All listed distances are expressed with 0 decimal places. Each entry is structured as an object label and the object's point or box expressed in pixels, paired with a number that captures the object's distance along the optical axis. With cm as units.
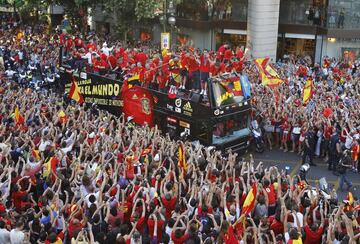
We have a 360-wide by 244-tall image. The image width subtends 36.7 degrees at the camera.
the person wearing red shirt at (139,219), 865
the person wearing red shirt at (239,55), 1727
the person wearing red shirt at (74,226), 823
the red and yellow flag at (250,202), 890
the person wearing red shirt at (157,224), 848
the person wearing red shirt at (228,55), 1708
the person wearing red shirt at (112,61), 1825
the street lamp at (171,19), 2299
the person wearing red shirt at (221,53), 1703
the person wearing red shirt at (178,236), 802
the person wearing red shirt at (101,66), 1830
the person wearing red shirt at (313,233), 835
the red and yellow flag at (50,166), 1056
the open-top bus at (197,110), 1493
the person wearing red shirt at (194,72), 1562
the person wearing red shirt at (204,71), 1530
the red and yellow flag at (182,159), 1129
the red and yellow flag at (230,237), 766
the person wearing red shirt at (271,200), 960
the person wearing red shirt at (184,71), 1592
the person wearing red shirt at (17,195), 970
